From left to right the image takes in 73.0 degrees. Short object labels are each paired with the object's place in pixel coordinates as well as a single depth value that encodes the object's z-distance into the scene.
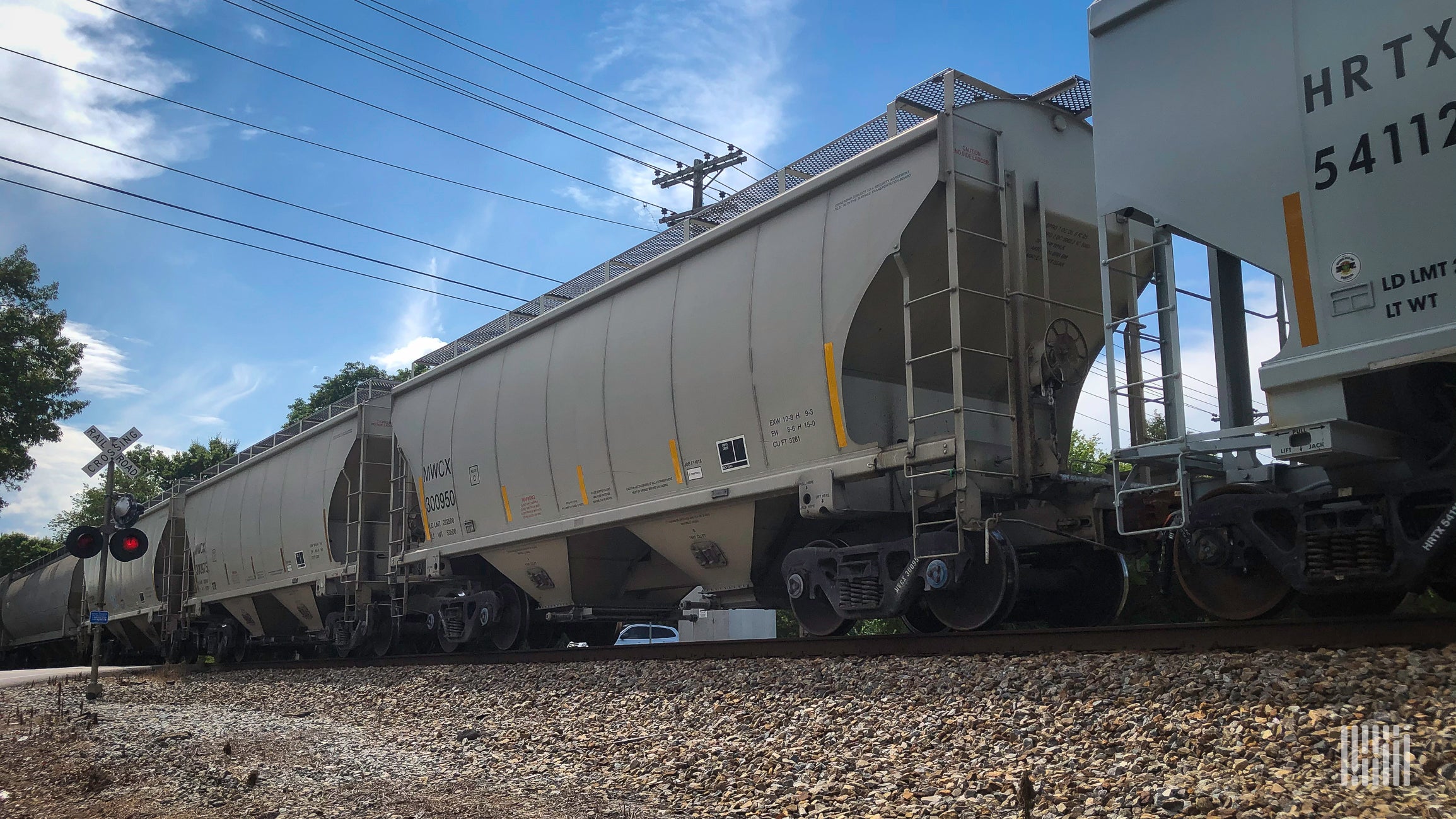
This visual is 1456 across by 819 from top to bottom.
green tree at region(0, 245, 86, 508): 28.38
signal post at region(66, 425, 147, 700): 15.44
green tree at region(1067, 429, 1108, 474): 35.06
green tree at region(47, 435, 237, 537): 60.97
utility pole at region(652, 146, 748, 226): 29.05
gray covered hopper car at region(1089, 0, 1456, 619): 4.68
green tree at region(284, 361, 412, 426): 55.94
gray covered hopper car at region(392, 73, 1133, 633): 7.26
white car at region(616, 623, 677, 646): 21.89
